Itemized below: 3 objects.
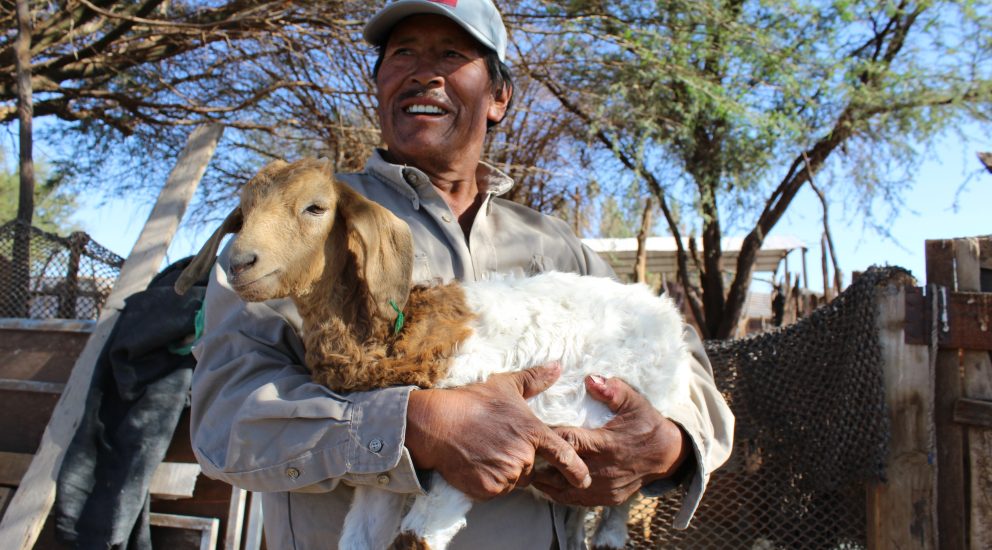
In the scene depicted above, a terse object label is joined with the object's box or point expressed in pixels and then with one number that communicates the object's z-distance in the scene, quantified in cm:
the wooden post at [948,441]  307
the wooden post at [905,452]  307
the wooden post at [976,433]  298
